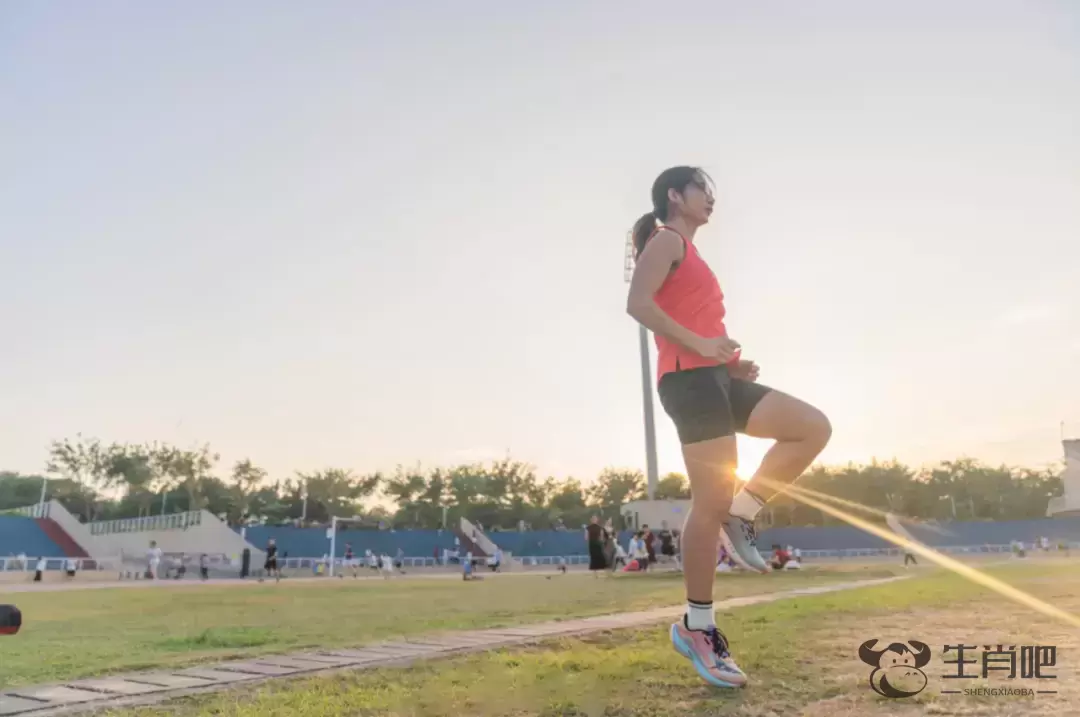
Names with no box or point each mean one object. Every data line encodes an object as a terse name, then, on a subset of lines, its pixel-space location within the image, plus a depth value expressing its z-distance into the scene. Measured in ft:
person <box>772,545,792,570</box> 73.30
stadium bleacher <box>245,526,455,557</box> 140.67
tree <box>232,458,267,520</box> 207.82
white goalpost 108.74
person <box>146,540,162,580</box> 88.07
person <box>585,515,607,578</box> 65.92
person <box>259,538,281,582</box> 86.99
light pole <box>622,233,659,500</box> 133.69
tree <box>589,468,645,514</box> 263.29
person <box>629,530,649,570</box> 71.61
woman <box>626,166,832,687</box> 9.73
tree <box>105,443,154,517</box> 203.00
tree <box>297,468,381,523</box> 222.48
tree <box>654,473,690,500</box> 232.24
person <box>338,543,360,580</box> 116.98
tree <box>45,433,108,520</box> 202.18
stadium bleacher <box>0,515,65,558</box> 127.75
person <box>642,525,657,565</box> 77.46
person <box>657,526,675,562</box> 78.60
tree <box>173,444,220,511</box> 203.51
